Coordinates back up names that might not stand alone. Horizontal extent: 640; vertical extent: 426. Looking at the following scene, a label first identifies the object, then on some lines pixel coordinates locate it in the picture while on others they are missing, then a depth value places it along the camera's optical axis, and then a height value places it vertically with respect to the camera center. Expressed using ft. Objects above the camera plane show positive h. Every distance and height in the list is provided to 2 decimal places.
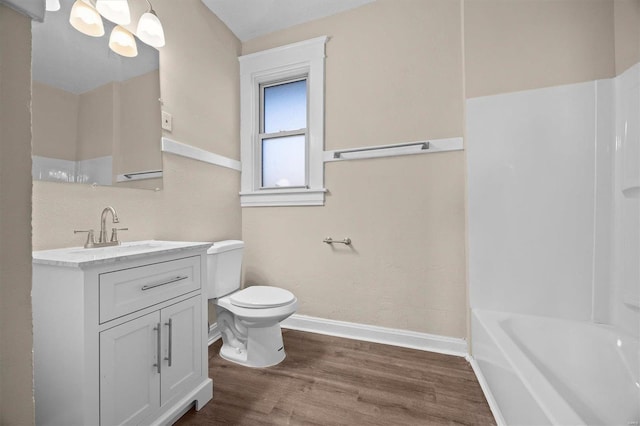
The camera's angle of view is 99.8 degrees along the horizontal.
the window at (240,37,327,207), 7.16 +2.46
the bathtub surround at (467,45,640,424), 4.03 -0.49
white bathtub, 3.02 -2.22
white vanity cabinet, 2.97 -1.55
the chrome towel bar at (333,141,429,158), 6.13 +1.54
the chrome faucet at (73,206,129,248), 4.09 -0.39
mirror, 3.87 +1.66
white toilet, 5.26 -1.99
